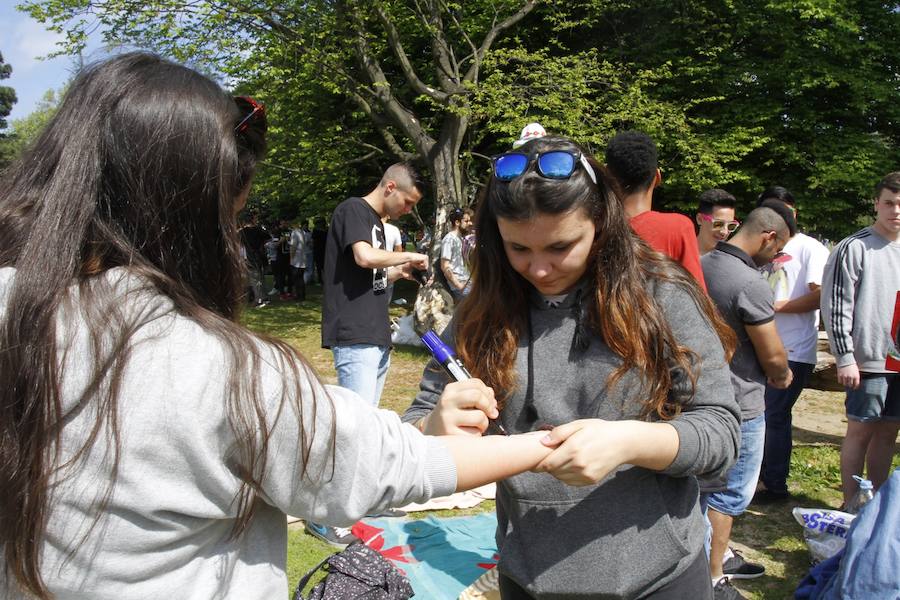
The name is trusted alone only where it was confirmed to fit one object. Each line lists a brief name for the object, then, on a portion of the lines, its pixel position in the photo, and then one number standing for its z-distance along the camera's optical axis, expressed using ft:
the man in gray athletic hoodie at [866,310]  13.21
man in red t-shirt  10.12
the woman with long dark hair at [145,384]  3.15
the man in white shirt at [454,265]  25.00
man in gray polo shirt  10.80
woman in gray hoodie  5.04
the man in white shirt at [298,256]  55.93
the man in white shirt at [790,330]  15.25
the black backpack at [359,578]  9.80
